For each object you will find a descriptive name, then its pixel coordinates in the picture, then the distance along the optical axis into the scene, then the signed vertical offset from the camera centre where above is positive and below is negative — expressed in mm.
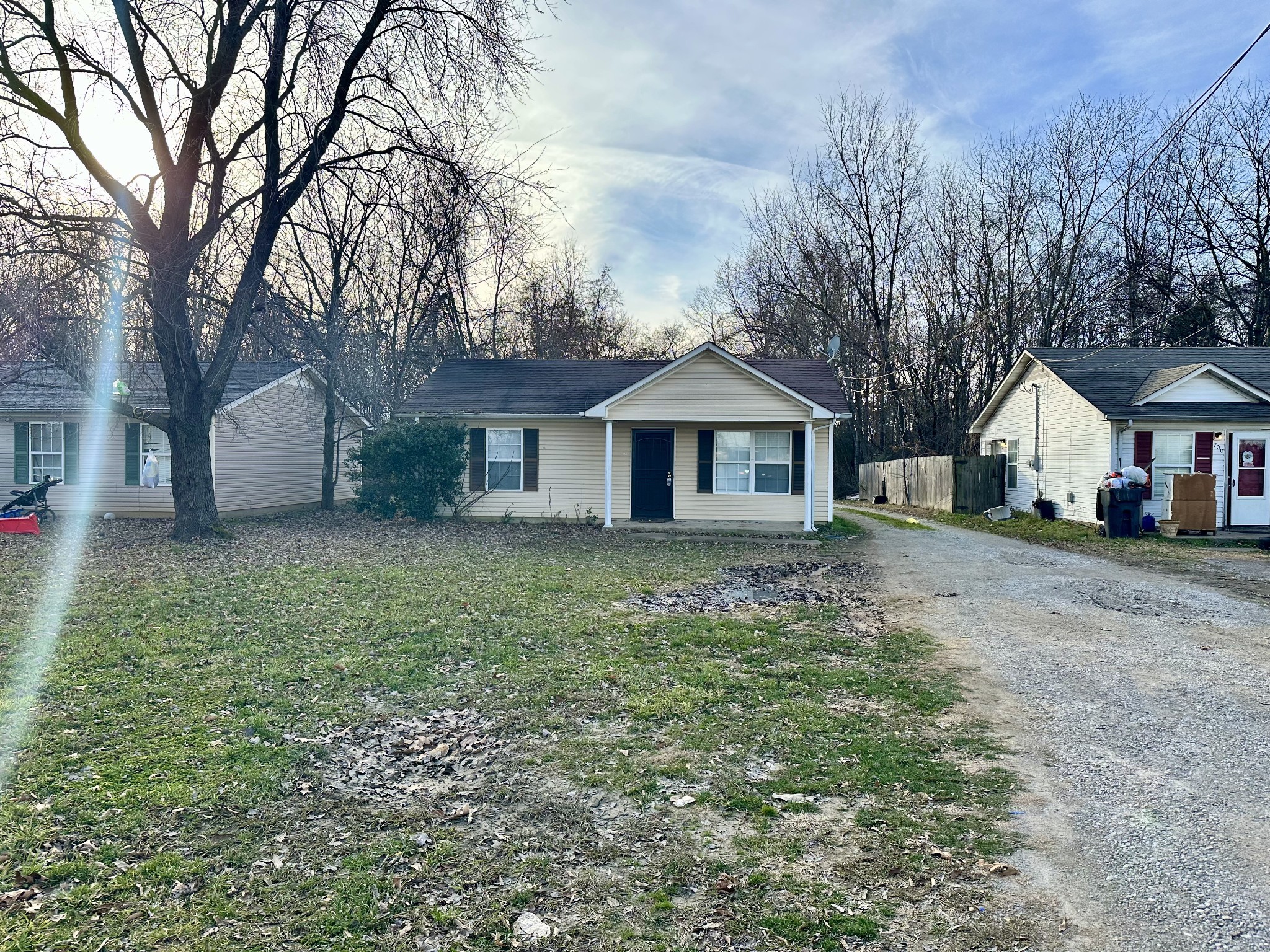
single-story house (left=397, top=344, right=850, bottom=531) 17234 +643
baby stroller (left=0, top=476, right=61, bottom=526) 16656 -754
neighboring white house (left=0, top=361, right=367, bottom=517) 18859 +684
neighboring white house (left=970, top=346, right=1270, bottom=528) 17562 +1207
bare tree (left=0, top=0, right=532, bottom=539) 12336 +5729
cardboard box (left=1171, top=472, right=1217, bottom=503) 16688 -262
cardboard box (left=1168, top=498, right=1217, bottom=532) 16703 -861
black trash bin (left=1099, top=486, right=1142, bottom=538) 16641 -813
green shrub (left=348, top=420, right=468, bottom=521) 17406 +100
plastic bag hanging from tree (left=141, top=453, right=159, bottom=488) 18344 -45
